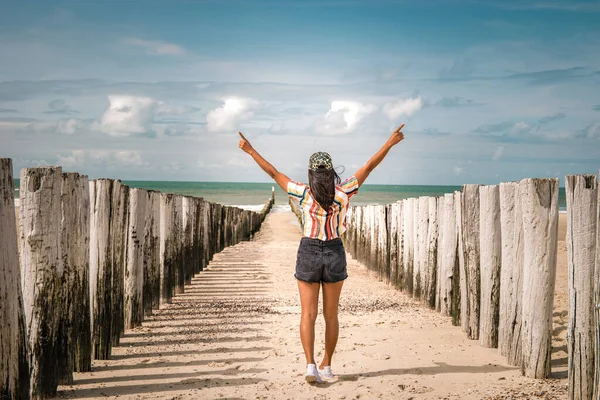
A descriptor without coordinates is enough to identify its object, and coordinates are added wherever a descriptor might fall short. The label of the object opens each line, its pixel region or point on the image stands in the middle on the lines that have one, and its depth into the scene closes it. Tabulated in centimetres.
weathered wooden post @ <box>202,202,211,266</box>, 1396
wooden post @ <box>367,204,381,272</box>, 1343
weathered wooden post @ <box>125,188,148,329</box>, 708
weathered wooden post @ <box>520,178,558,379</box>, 519
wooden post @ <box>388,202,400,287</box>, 1099
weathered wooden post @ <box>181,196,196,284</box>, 1083
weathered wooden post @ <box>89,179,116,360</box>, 580
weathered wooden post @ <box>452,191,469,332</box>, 687
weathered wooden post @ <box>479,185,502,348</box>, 613
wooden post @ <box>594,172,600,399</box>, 403
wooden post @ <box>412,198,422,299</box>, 919
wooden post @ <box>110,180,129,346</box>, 612
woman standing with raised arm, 510
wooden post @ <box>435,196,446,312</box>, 803
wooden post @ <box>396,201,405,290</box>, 1052
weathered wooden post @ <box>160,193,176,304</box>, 888
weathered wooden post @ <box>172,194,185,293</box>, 980
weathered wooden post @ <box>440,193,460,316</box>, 759
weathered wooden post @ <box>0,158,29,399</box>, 399
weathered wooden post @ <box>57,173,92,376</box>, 493
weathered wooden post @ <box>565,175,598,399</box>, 435
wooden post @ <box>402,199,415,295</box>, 973
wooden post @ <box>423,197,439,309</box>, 845
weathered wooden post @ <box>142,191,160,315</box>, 775
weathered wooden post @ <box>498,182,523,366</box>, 551
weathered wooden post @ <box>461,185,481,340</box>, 659
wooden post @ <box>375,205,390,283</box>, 1193
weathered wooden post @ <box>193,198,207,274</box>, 1248
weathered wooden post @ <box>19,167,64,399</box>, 457
